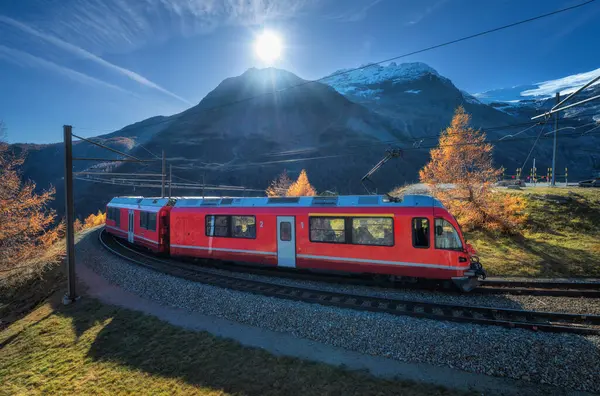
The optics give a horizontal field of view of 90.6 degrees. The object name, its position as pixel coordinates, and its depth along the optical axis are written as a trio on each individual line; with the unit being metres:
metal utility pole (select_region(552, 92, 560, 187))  20.39
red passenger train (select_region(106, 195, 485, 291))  10.84
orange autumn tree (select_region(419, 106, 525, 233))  21.92
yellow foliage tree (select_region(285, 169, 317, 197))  43.94
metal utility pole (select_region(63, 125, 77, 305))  11.84
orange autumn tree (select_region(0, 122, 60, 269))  16.25
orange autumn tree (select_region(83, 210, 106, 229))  70.39
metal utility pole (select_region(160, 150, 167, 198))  22.18
